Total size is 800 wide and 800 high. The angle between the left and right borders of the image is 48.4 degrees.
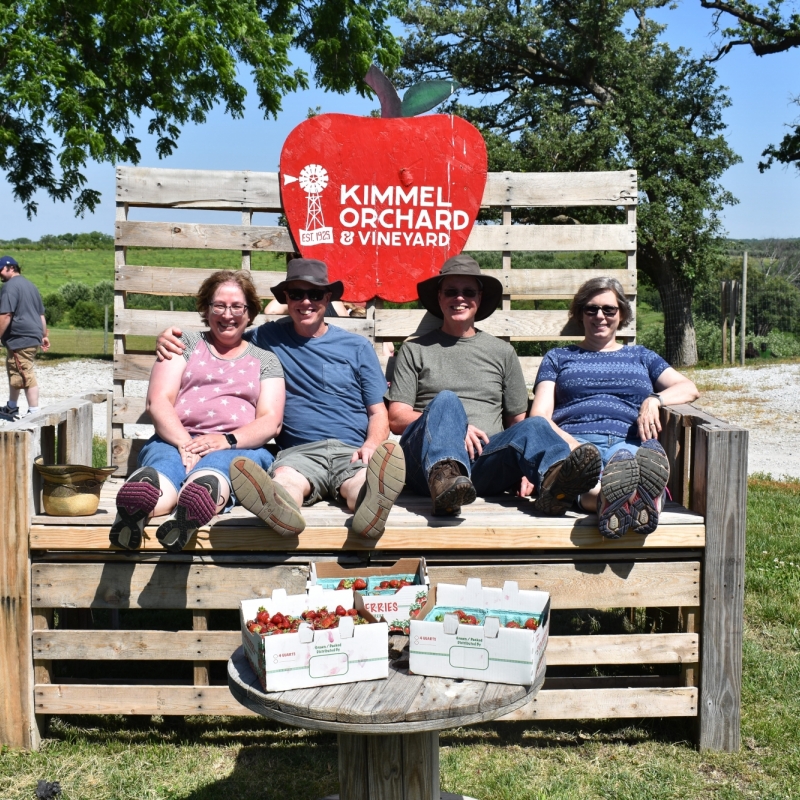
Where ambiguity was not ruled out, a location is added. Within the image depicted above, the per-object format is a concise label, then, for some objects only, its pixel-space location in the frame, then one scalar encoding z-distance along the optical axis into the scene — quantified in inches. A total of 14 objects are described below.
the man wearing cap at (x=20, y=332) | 463.2
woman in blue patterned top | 163.5
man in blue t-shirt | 155.3
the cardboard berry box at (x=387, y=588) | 109.5
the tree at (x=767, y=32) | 754.2
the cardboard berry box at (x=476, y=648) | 93.0
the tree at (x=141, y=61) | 586.2
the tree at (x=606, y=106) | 760.3
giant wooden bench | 137.3
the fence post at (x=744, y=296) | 788.0
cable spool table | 87.0
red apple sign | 198.4
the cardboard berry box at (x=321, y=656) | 91.6
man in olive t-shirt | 137.3
